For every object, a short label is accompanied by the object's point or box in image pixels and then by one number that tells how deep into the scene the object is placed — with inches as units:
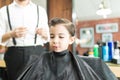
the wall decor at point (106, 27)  81.7
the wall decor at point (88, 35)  88.7
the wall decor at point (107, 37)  83.6
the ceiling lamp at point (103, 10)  86.8
